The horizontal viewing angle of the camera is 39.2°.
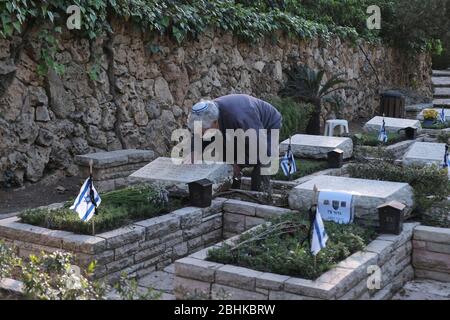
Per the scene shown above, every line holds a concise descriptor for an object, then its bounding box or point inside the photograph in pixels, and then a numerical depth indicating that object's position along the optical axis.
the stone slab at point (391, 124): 10.67
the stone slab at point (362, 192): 4.99
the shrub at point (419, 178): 5.51
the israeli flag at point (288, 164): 6.78
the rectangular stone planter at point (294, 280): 3.68
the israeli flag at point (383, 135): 9.52
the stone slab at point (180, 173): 5.82
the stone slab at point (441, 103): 15.82
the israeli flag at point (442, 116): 12.03
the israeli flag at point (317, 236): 3.87
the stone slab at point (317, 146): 7.99
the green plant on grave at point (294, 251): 3.91
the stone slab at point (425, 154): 7.29
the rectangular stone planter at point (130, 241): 4.55
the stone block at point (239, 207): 5.67
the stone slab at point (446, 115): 12.44
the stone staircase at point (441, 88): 16.14
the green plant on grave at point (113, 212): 4.84
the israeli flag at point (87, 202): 4.61
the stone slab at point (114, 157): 6.90
